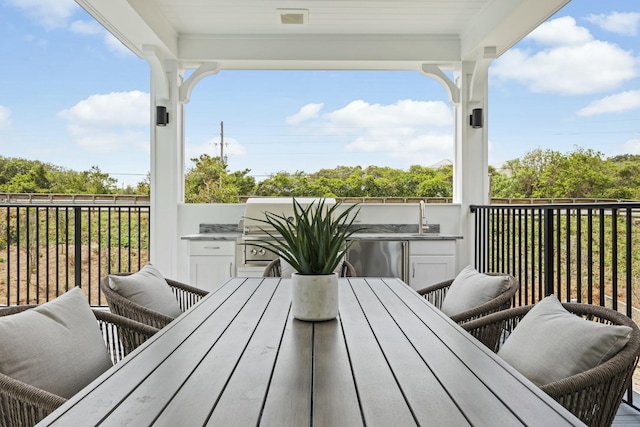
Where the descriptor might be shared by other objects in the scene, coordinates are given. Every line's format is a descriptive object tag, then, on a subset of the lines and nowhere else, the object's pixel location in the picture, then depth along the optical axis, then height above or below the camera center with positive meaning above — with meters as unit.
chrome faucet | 4.76 -0.10
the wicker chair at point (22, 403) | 1.07 -0.43
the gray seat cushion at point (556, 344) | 1.24 -0.36
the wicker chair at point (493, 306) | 1.96 -0.39
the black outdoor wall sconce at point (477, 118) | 4.75 +0.92
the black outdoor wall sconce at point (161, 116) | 4.67 +0.91
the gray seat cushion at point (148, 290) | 2.07 -0.35
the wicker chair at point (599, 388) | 1.14 -0.42
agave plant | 1.62 -0.12
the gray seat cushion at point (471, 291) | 2.11 -0.36
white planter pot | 1.62 -0.29
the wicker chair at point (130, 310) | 1.88 -0.40
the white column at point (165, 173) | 4.71 +0.36
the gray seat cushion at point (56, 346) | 1.23 -0.38
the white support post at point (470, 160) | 4.85 +0.52
